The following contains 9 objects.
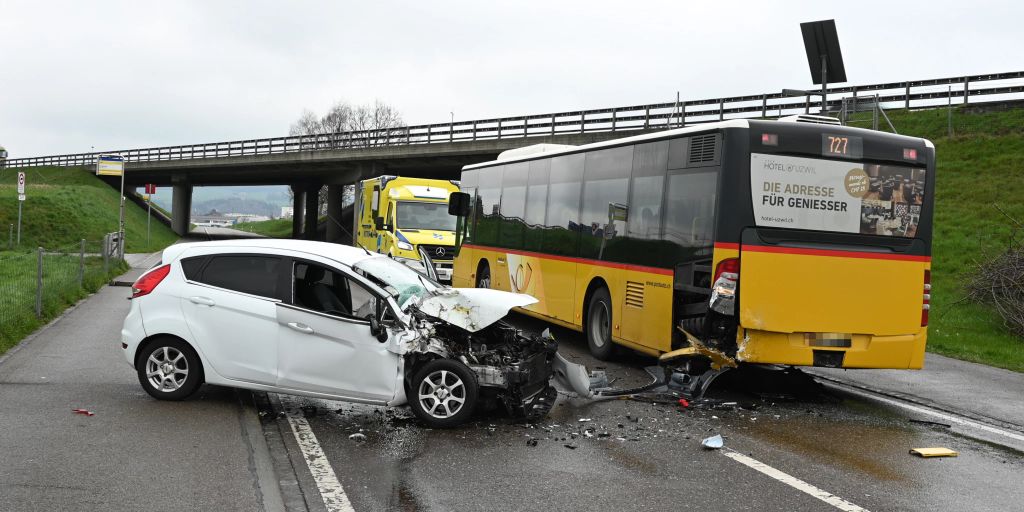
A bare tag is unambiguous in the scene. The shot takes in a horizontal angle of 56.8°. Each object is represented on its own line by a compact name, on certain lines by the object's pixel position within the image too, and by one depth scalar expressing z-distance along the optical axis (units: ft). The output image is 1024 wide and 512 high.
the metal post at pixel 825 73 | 51.39
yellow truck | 77.46
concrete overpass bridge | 99.96
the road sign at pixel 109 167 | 126.21
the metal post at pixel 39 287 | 48.83
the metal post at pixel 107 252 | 81.92
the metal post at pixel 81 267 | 67.91
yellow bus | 30.68
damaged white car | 25.89
